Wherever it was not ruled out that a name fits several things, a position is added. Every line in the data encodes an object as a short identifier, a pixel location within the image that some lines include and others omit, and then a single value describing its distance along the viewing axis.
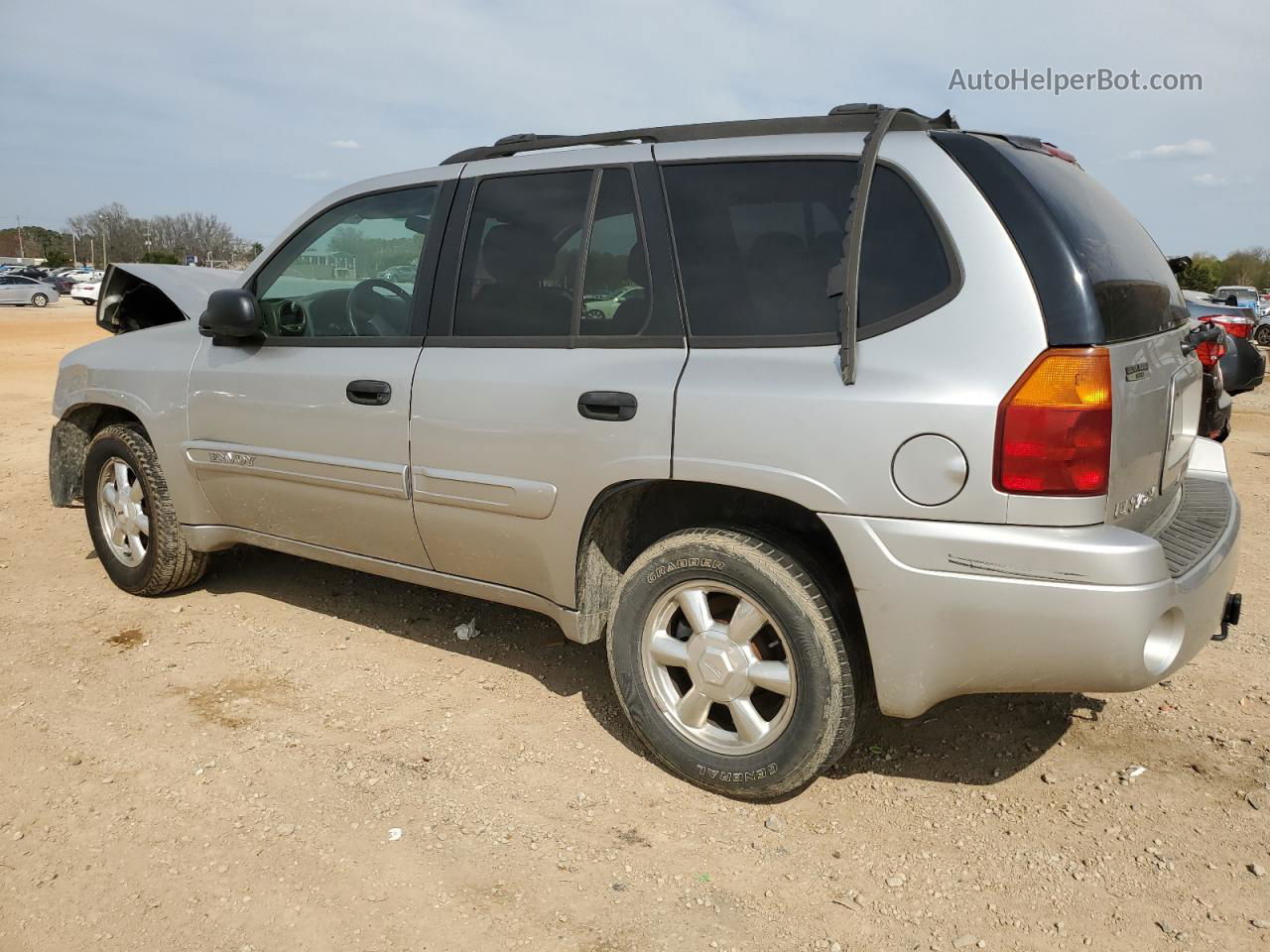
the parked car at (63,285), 50.27
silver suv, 2.60
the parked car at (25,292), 40.44
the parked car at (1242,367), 5.45
